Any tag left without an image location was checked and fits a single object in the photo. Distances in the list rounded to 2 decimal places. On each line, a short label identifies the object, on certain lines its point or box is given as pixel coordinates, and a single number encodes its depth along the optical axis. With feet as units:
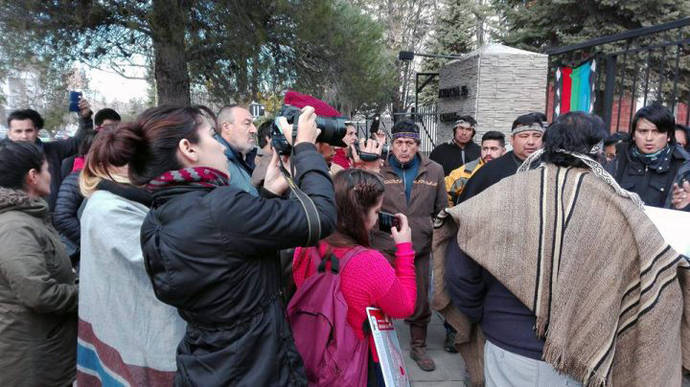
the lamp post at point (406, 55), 29.35
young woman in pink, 5.54
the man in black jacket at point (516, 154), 10.23
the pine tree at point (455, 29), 59.93
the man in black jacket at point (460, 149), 16.83
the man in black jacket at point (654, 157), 9.39
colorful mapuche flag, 17.52
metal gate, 12.23
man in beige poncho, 4.72
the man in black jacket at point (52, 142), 13.38
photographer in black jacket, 4.06
